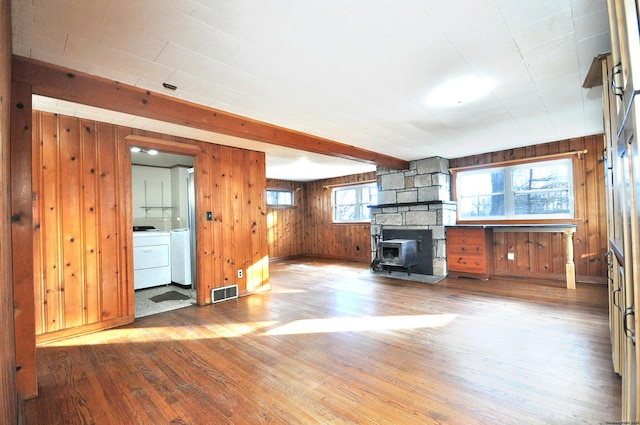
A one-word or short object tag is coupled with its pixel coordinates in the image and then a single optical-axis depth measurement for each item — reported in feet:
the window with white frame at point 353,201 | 25.04
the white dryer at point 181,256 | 15.66
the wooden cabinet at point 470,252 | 16.07
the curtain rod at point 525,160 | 14.36
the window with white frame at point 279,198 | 26.53
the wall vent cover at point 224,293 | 13.00
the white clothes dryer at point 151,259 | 15.26
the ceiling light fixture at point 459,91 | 7.77
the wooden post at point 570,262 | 13.50
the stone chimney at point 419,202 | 17.29
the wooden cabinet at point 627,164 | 2.67
